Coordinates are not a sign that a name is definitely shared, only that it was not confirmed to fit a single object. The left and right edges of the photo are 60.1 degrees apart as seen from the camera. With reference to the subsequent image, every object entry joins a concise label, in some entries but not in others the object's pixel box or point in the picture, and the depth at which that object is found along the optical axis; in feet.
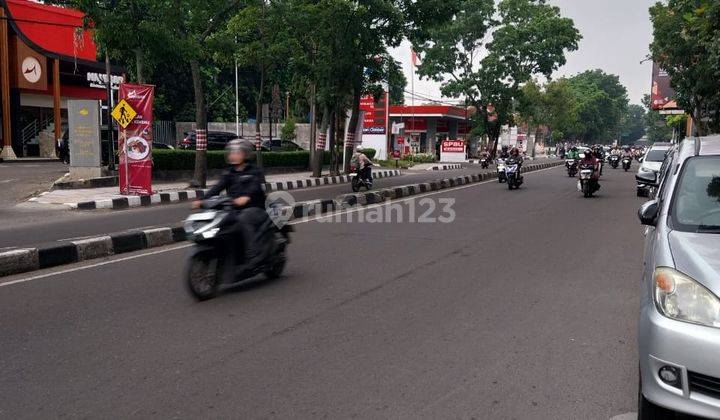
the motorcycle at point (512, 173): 69.62
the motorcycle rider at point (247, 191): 21.17
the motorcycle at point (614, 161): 130.90
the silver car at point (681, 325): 9.71
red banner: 52.80
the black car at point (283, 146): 111.34
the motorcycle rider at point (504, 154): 74.55
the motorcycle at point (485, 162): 132.46
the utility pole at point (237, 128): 135.01
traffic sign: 52.31
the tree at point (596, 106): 328.08
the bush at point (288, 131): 134.51
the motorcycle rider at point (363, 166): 64.95
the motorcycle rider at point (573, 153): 92.68
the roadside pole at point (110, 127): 66.39
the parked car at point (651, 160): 60.26
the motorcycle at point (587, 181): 58.95
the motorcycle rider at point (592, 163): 58.59
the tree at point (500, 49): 147.02
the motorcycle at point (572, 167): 94.48
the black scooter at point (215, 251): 19.79
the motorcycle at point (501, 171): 71.56
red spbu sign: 160.22
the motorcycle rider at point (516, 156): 69.40
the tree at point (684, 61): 82.23
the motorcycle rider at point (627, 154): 125.59
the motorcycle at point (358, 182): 65.21
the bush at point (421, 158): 154.36
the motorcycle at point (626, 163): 123.03
